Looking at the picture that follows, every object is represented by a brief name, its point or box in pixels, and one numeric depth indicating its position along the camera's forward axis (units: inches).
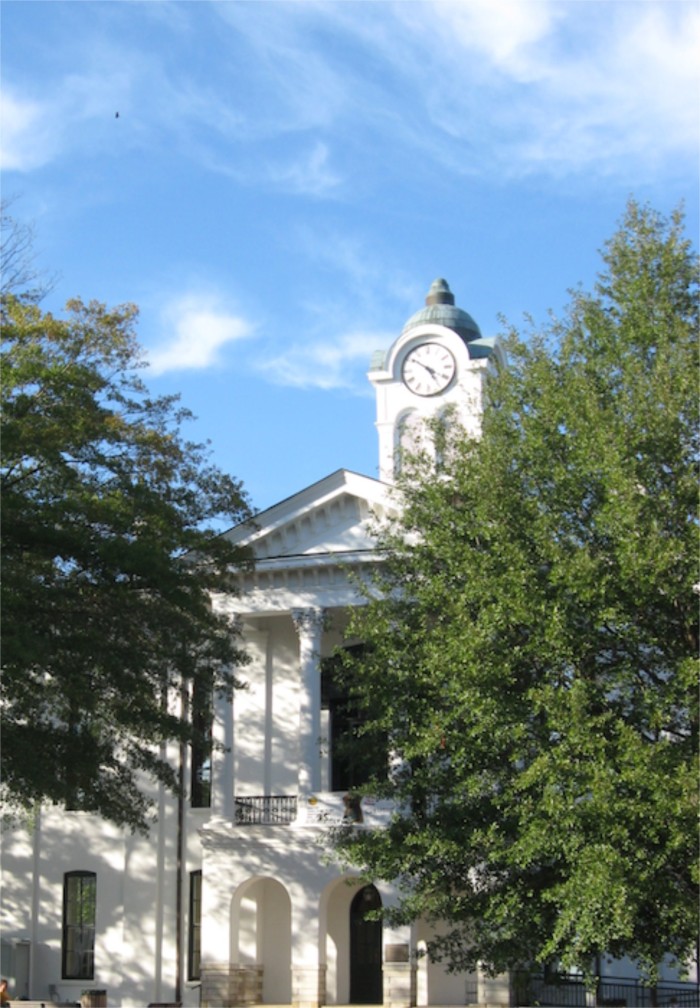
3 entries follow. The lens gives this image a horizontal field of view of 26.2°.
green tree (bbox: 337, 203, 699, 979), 772.6
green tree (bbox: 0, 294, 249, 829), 941.8
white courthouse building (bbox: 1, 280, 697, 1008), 1337.4
